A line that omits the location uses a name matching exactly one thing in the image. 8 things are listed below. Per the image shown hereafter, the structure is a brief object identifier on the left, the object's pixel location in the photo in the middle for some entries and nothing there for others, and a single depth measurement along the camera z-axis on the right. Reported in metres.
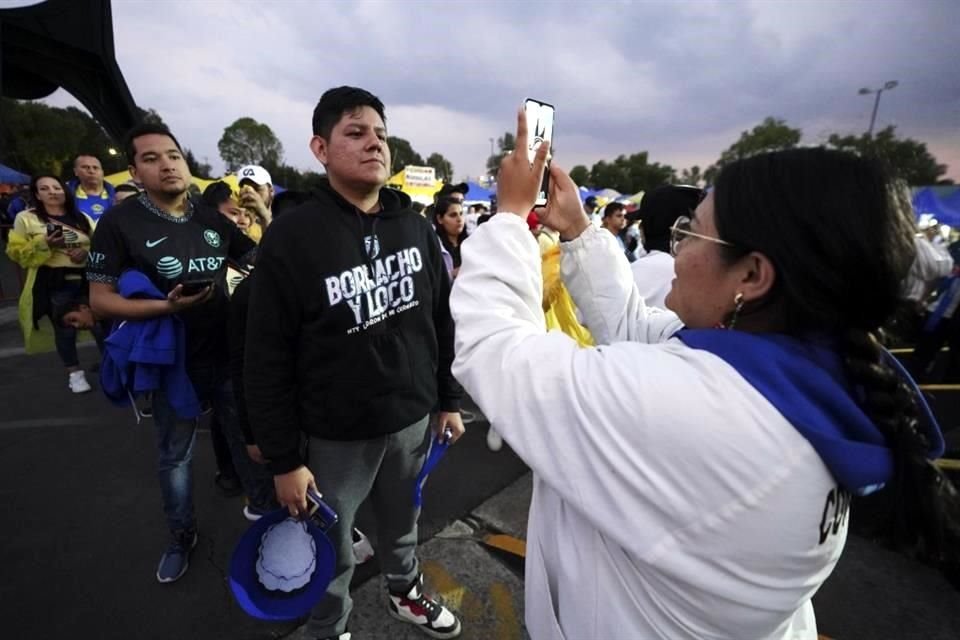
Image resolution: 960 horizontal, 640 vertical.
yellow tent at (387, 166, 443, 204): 16.42
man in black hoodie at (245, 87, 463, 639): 1.58
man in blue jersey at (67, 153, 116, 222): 4.84
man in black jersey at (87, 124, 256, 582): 2.06
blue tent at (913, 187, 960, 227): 8.52
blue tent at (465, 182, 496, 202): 18.91
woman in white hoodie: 0.67
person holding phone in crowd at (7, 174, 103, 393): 3.77
